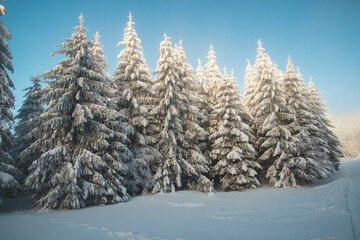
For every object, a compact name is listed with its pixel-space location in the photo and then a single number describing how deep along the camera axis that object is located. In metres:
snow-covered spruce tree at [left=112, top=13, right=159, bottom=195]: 16.33
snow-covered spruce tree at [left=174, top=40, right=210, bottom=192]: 18.20
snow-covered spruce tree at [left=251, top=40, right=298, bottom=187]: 19.50
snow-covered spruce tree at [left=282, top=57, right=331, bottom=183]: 19.27
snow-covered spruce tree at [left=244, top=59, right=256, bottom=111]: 26.67
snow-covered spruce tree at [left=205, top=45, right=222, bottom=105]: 24.48
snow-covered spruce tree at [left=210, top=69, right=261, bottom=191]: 18.94
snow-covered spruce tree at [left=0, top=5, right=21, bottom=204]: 11.73
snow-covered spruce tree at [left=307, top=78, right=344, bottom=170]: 23.02
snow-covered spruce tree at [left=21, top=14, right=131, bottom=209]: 11.49
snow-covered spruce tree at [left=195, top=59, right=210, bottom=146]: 21.71
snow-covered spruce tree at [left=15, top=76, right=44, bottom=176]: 20.96
